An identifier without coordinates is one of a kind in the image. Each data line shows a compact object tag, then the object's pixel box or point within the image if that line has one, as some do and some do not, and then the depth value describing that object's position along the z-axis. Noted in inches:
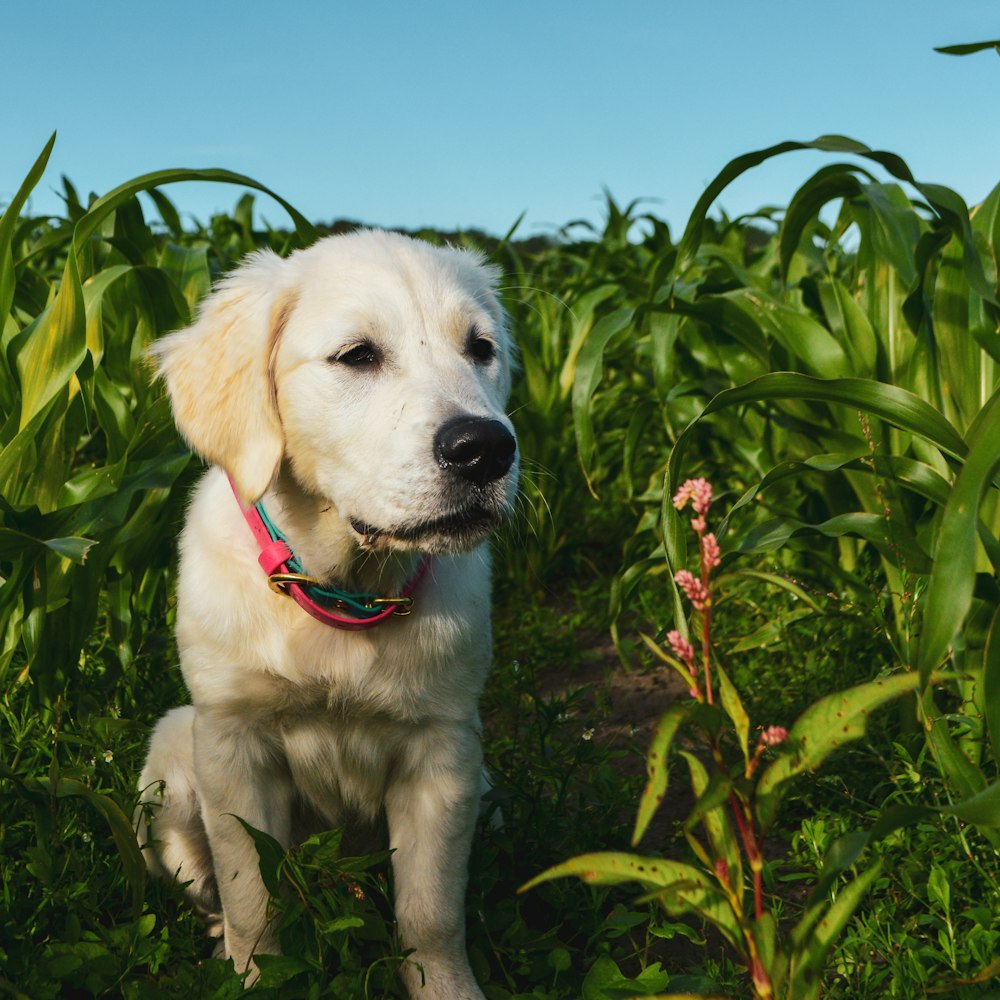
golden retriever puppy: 26.9
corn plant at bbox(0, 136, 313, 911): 29.1
